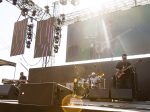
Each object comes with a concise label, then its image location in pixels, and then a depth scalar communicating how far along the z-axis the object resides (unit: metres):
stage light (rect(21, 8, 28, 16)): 9.37
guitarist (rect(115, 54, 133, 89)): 6.03
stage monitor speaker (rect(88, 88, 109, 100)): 5.59
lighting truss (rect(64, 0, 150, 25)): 9.06
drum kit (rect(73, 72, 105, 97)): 6.80
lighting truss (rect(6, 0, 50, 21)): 9.45
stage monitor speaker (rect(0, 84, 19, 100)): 2.91
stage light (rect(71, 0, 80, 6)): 9.05
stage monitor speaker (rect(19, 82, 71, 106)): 1.79
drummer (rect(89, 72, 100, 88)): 6.77
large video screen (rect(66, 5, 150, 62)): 7.77
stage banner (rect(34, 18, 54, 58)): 9.60
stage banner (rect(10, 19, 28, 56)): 9.75
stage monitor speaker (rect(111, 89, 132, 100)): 5.22
